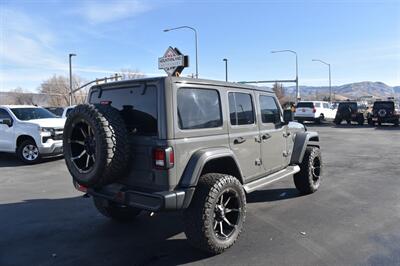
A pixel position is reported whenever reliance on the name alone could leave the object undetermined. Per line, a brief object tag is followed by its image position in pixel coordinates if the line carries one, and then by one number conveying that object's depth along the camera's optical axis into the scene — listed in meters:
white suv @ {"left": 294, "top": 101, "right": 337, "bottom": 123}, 29.16
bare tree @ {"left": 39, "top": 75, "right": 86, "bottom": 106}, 69.29
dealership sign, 12.33
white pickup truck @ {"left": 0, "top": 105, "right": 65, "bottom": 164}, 10.82
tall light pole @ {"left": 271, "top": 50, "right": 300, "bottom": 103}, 45.06
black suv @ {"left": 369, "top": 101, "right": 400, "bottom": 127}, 26.03
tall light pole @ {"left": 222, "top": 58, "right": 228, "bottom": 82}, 40.97
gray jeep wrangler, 3.89
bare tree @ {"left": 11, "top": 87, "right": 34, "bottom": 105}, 67.98
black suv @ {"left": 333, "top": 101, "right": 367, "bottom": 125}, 28.32
